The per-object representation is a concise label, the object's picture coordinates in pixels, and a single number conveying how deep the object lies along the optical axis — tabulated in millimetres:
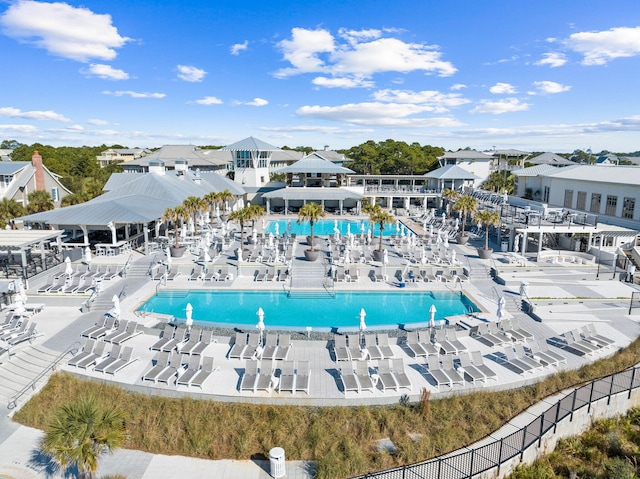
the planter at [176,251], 25406
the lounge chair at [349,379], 11836
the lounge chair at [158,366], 12359
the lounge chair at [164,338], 14258
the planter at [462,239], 30156
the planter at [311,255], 25094
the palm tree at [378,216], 24906
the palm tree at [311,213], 25067
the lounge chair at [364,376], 11922
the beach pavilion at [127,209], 25406
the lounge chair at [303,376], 11805
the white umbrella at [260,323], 14750
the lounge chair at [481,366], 12641
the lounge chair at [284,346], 13749
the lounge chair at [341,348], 13656
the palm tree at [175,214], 26234
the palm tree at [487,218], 25984
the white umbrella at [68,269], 20750
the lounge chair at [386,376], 12031
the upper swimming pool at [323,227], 37188
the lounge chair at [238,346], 13827
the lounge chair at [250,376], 11859
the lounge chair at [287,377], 11836
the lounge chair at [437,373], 12258
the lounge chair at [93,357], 13110
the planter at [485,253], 25531
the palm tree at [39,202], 30453
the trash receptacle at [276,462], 9289
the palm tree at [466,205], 30125
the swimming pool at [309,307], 17781
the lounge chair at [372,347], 13750
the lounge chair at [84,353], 13302
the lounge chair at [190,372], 12117
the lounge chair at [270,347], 13614
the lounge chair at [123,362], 12723
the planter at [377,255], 25219
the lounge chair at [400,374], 12098
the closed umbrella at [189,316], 15750
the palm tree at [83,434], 8070
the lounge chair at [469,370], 12492
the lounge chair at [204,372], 12125
